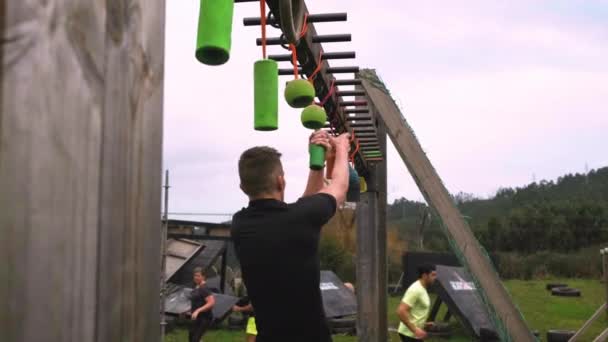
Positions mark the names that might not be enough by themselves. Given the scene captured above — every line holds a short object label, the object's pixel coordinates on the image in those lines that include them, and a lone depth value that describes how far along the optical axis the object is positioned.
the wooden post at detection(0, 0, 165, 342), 0.63
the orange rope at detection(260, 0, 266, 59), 2.09
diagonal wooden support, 3.54
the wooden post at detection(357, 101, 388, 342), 5.90
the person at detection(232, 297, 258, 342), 7.28
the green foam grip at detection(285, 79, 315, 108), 2.38
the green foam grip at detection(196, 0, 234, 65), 1.30
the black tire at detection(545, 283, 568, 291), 17.28
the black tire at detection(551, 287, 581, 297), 15.07
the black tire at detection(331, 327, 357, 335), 10.49
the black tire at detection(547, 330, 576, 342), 8.29
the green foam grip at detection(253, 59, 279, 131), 1.88
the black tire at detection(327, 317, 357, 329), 10.53
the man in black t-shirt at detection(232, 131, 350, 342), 1.93
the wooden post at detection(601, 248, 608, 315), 8.13
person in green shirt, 6.06
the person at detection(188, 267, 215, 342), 8.83
